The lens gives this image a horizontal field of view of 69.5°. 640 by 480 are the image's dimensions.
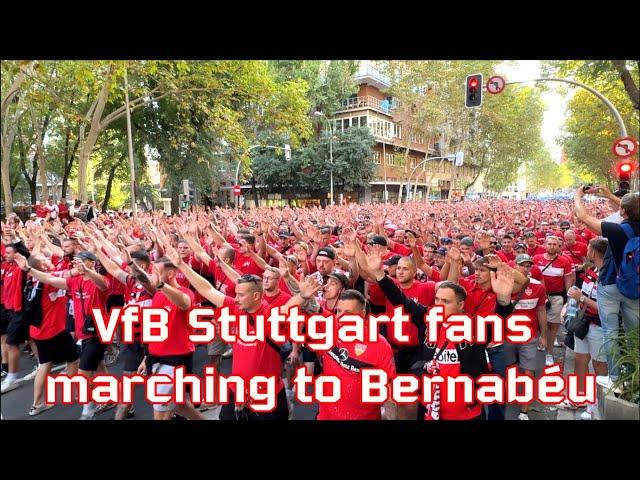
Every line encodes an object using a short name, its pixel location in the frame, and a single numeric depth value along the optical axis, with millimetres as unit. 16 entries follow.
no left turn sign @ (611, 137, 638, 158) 7411
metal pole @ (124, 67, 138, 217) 7918
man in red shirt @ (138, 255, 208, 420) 3912
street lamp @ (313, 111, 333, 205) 21305
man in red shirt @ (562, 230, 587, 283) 7210
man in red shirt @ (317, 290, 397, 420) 3129
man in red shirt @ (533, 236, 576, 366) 6219
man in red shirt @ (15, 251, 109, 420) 4609
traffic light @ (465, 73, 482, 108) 10070
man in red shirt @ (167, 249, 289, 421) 3533
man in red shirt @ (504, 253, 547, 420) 4434
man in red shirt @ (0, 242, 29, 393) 5137
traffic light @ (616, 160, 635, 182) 7516
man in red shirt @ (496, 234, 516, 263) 6848
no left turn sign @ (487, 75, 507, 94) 8242
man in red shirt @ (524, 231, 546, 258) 7230
